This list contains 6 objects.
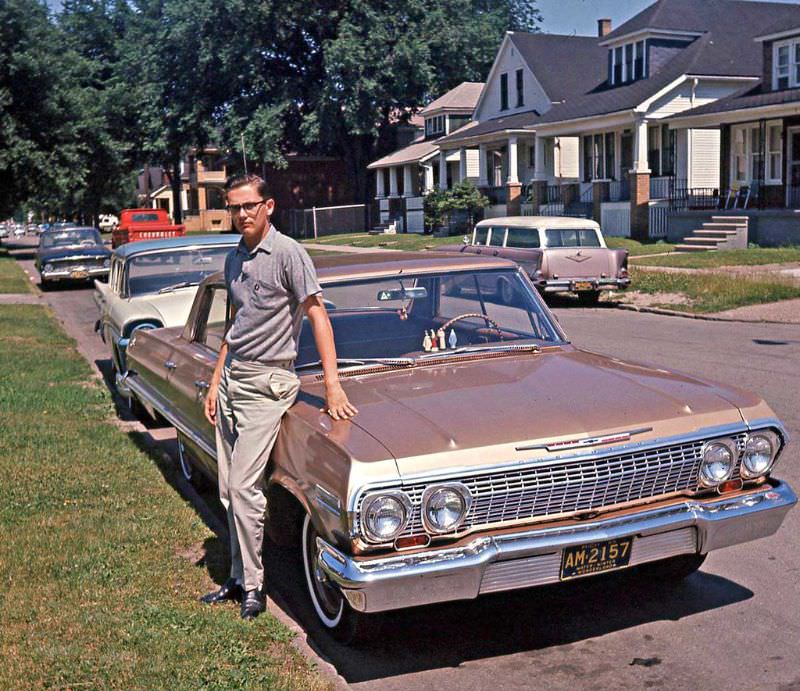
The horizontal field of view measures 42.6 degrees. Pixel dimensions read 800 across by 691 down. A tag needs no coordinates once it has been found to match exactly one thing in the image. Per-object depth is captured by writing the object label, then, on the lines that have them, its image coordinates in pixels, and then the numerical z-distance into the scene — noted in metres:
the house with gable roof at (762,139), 30.50
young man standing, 4.70
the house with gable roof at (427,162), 51.69
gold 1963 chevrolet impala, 4.11
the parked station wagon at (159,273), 11.12
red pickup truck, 31.37
